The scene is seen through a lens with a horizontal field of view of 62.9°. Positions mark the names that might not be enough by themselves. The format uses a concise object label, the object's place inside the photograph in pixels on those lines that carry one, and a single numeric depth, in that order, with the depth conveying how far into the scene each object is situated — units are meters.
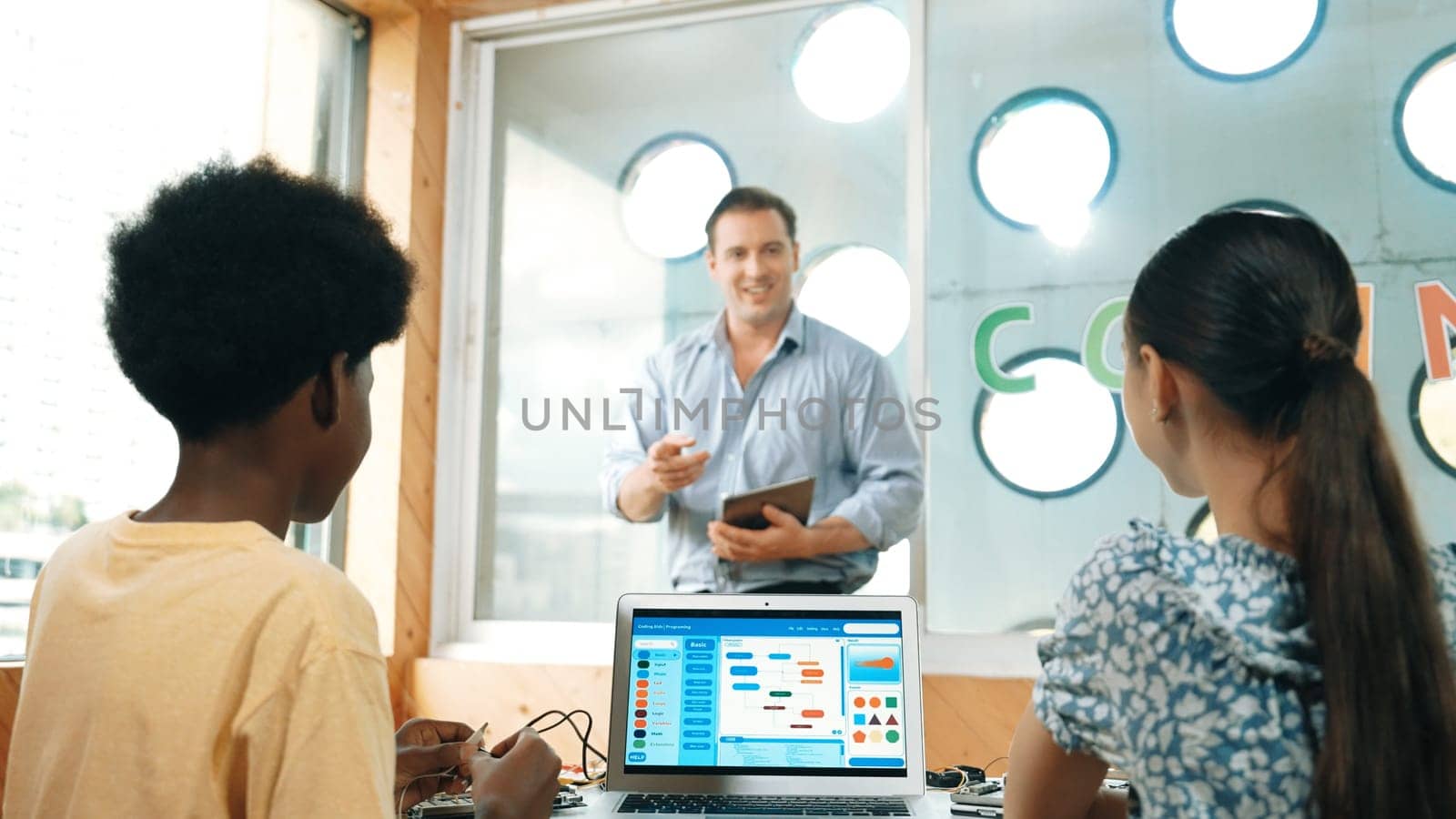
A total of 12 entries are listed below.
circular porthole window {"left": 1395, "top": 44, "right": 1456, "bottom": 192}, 2.78
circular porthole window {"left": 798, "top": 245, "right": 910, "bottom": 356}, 3.19
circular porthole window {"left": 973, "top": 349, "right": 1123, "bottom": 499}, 2.96
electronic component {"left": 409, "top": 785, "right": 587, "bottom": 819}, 1.71
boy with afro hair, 0.80
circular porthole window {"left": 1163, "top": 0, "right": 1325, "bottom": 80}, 2.92
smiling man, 2.88
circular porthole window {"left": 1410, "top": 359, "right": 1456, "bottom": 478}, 2.70
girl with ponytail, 0.95
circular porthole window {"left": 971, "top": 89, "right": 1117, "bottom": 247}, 3.05
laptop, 1.83
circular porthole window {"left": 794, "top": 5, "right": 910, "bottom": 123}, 3.27
